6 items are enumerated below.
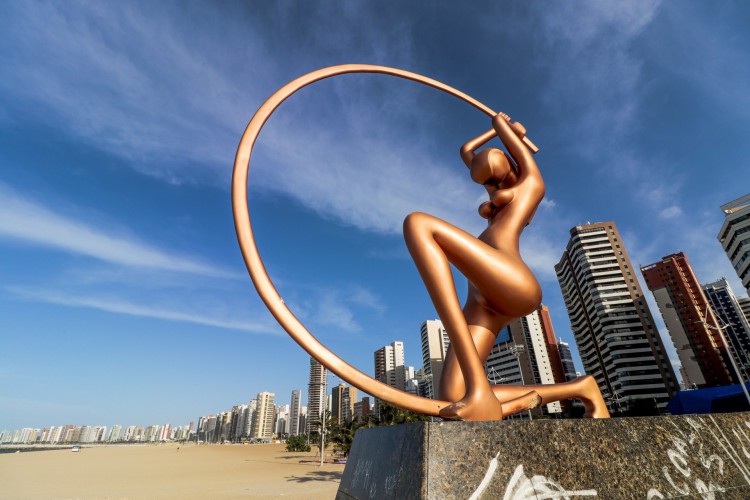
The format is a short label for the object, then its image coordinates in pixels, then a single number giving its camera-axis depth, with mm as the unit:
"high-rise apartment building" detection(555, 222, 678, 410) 62562
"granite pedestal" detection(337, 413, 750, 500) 2883
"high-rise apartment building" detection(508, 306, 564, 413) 86375
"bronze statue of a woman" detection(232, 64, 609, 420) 3939
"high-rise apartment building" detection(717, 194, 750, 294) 49438
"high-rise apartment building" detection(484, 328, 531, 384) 85812
